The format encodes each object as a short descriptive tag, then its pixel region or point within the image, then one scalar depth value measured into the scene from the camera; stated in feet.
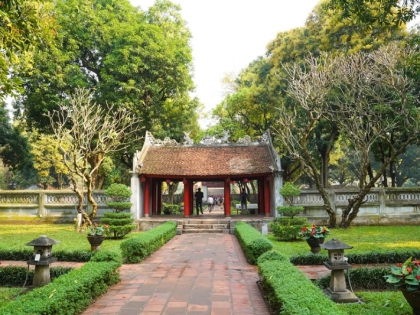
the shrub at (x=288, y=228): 42.60
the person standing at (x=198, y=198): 68.06
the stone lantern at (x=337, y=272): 19.85
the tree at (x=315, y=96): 46.21
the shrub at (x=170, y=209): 78.23
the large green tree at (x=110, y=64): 65.00
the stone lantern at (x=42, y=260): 22.72
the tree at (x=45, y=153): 111.75
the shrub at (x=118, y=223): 45.27
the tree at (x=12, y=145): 76.23
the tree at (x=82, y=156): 46.85
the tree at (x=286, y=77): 59.36
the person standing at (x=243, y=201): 73.39
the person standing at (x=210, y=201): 98.17
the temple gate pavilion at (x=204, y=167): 58.59
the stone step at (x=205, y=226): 55.21
